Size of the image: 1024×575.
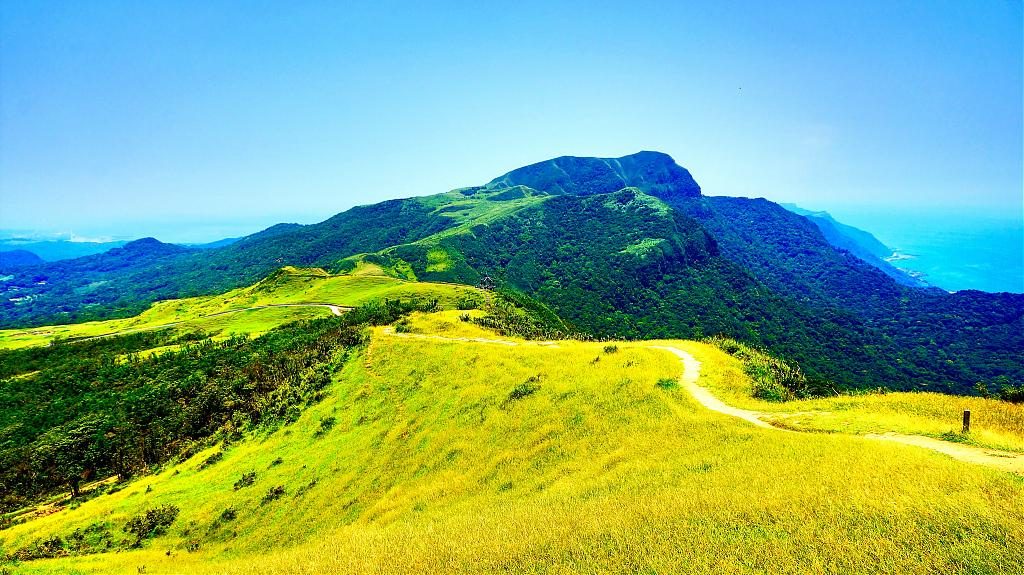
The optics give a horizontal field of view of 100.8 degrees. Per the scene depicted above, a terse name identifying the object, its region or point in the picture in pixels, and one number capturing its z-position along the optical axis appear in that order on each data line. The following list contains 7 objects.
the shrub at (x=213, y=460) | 42.19
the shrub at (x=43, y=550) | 29.62
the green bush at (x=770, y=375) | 26.36
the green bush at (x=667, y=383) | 27.52
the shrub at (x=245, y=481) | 34.75
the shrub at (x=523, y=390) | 32.66
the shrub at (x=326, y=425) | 40.72
